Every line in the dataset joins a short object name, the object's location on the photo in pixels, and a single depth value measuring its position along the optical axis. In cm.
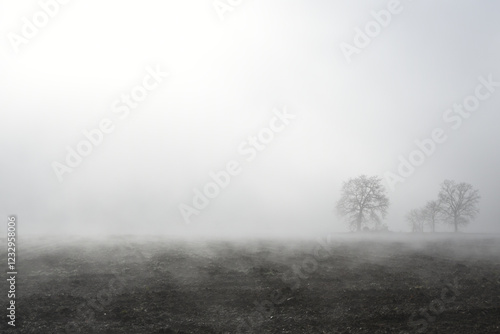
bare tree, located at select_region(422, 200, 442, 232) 8759
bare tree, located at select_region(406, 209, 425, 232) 10852
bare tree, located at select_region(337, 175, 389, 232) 7156
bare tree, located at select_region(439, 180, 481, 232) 8176
